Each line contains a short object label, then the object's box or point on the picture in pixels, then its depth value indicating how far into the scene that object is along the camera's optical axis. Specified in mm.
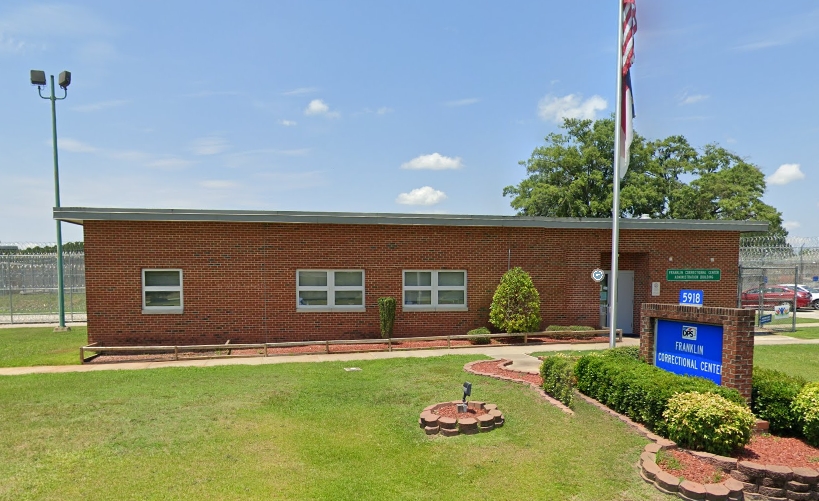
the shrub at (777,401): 6855
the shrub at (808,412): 6461
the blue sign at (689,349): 7453
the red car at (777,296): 23995
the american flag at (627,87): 11328
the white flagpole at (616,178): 11430
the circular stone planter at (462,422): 7117
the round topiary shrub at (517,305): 15672
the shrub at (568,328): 16281
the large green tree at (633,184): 38875
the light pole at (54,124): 20391
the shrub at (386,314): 15337
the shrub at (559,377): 8367
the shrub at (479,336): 15234
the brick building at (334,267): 14836
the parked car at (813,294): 29688
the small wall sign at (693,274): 17406
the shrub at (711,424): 5984
